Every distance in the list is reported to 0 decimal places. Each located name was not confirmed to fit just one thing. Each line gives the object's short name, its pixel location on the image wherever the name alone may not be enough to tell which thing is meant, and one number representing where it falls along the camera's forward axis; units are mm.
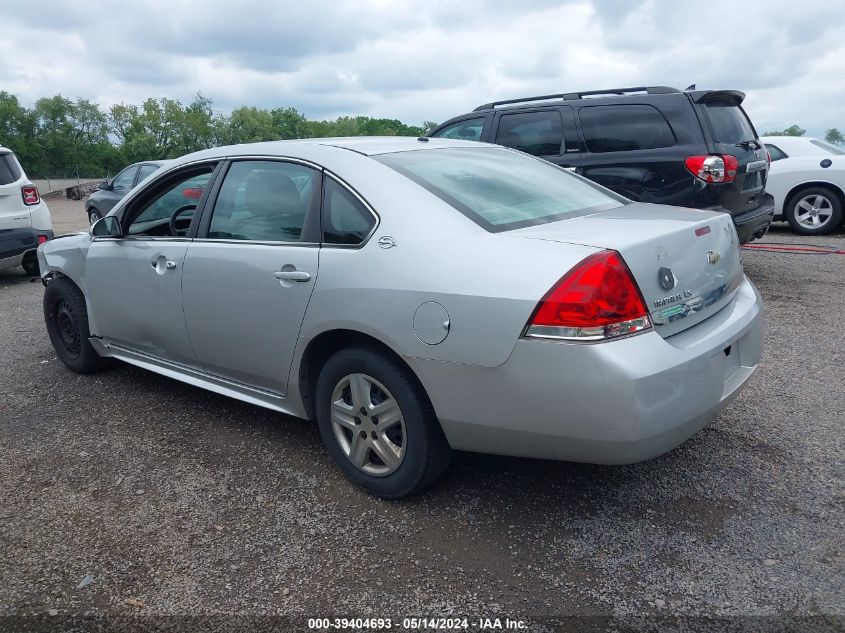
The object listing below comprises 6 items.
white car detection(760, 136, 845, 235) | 9977
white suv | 8305
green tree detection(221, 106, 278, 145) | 90375
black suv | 6180
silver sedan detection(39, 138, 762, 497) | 2400
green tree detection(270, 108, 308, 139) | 104238
